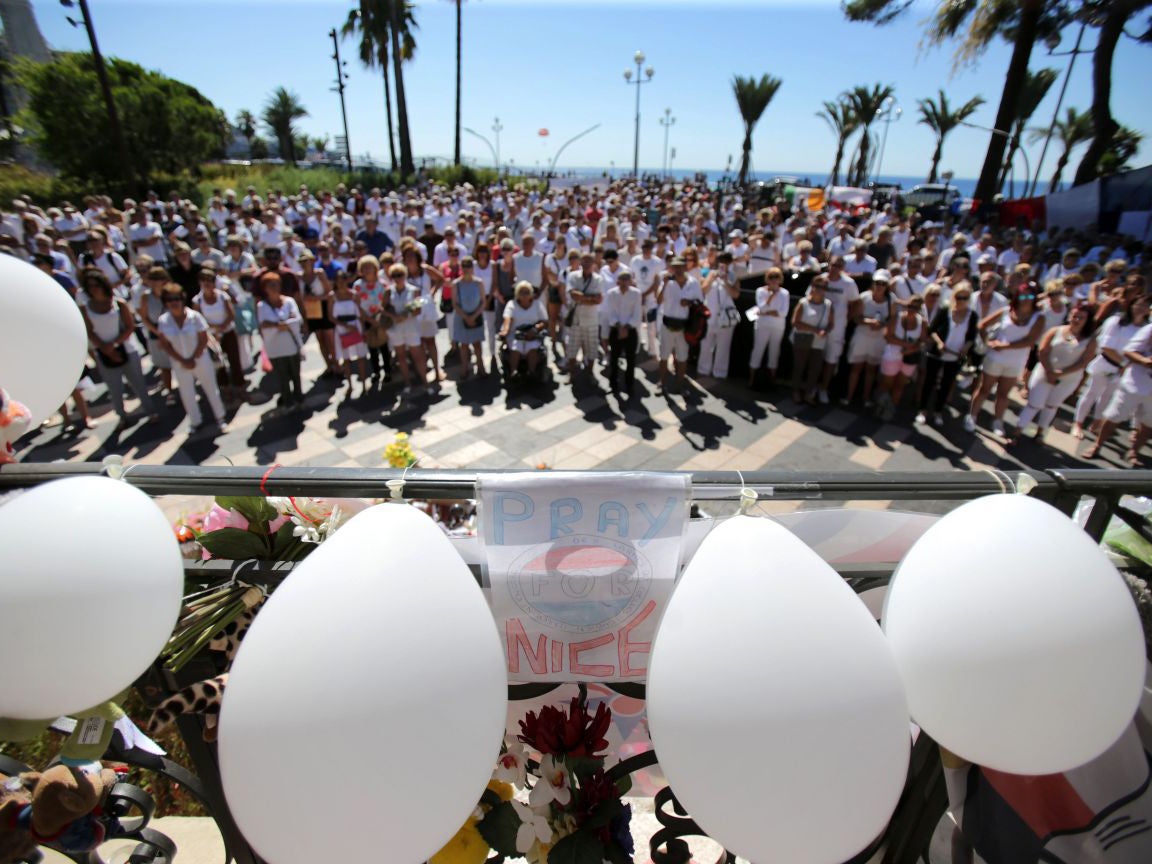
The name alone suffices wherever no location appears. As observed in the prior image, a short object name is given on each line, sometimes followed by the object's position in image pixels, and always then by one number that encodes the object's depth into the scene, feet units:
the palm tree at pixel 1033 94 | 104.78
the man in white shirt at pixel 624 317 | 25.44
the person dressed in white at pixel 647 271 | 28.94
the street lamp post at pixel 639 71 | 94.32
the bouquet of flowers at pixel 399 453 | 11.54
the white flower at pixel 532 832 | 4.38
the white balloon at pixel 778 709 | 2.91
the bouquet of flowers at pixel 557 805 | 4.40
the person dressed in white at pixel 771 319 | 24.98
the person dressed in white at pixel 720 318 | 26.66
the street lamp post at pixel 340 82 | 96.84
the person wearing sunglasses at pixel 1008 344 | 20.97
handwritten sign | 3.96
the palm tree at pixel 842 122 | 135.07
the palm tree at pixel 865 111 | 125.49
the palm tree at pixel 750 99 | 124.36
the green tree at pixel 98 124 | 68.64
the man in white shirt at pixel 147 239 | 32.40
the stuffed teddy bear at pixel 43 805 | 4.00
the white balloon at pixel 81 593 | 3.04
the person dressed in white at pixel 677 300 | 25.32
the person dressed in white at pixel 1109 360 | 19.57
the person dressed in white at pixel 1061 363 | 20.52
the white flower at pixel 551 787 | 4.42
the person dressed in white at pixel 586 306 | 26.55
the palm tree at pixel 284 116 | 162.46
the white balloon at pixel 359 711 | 2.77
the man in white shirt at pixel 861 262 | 26.48
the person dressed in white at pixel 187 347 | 21.01
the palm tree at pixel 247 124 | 213.87
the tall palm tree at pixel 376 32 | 92.07
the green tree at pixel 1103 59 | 59.31
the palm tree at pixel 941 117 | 120.47
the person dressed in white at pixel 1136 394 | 19.01
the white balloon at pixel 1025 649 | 3.03
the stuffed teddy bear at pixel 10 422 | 4.24
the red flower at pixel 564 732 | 4.57
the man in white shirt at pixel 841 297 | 23.88
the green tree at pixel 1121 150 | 82.84
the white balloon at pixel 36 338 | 4.87
